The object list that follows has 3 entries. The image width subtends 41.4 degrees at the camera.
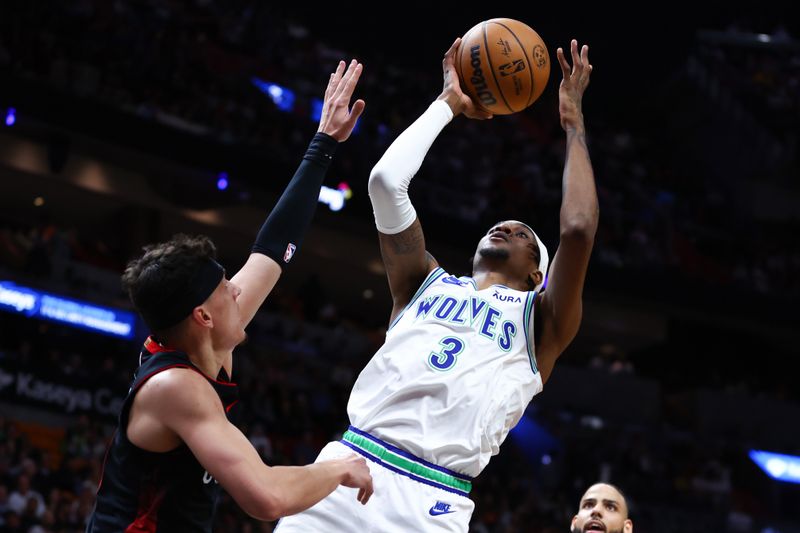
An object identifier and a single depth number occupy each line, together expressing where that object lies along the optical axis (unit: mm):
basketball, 4605
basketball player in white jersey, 3795
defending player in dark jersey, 2740
